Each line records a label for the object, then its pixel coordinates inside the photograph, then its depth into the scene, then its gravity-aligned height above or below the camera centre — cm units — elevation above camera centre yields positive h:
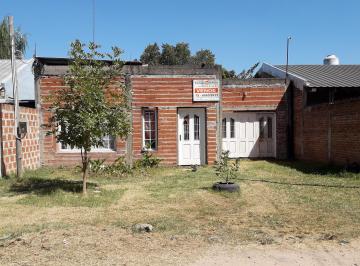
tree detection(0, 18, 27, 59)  3355 +716
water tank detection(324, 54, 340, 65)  2367 +389
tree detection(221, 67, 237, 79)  3591 +527
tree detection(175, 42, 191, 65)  5466 +1001
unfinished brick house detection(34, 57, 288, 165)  1470 +62
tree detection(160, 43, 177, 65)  5431 +976
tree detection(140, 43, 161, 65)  5494 +998
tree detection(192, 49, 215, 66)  5467 +968
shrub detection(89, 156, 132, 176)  1303 -115
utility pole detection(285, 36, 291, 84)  1744 +326
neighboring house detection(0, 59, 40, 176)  1169 +0
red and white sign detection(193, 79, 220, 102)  1527 +143
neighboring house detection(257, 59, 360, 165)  1312 +53
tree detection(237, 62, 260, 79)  2614 +387
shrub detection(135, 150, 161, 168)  1485 -104
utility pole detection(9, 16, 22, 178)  1161 +49
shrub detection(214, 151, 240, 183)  1003 -84
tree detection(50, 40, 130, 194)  916 +60
